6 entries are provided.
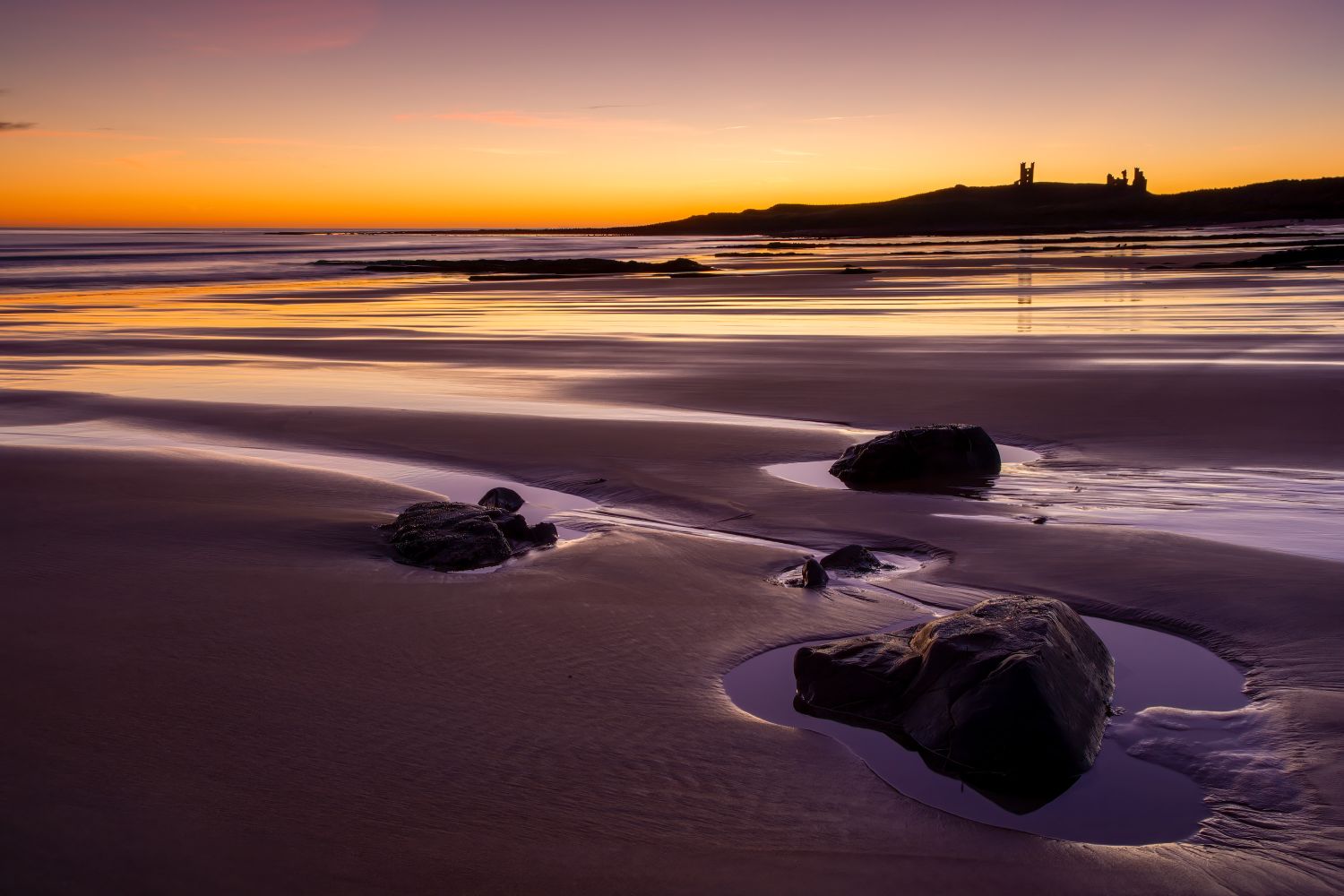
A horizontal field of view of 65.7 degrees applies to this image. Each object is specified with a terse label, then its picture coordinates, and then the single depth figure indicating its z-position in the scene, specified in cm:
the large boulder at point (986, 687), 308
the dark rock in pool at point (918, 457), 676
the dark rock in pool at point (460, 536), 498
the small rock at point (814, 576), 475
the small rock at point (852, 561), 502
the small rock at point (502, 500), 589
